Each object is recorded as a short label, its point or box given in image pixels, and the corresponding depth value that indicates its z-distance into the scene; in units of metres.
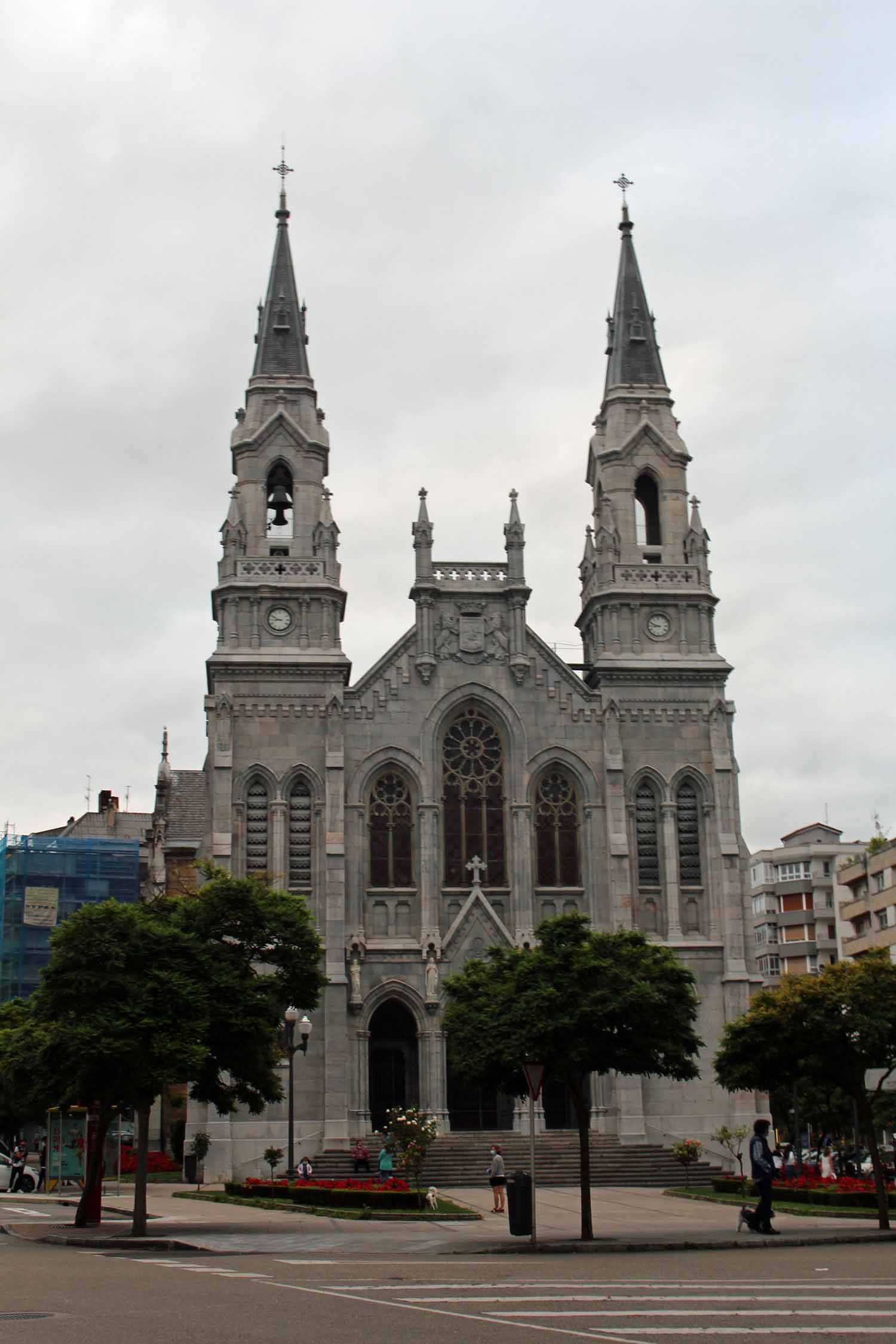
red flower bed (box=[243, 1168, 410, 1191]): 37.69
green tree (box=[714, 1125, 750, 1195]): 50.78
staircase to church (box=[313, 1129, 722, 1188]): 49.09
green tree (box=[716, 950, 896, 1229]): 30.31
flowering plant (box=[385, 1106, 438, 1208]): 38.66
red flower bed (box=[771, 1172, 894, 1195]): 37.22
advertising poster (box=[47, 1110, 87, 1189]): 47.34
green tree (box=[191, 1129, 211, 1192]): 50.31
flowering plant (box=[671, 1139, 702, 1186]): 48.09
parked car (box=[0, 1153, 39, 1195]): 51.16
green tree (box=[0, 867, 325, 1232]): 30.48
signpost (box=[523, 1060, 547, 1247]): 27.91
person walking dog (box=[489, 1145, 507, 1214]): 37.50
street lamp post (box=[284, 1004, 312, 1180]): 41.34
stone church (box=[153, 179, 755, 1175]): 53.69
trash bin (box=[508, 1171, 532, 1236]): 28.16
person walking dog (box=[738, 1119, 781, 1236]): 27.27
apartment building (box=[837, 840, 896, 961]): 86.88
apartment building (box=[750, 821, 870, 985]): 103.19
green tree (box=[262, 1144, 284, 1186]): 47.91
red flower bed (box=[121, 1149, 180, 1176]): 55.81
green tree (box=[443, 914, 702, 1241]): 29.55
